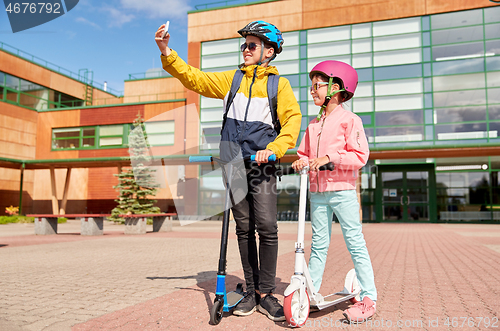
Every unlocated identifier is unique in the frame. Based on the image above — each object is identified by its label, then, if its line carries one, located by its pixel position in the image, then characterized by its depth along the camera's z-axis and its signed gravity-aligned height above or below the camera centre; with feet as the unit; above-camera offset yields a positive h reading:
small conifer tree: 66.64 +2.02
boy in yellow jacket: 10.63 +1.73
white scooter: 9.15 -2.09
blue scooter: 9.54 -1.55
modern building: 72.33 +19.80
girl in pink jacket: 10.21 +0.75
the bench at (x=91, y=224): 41.63 -2.83
